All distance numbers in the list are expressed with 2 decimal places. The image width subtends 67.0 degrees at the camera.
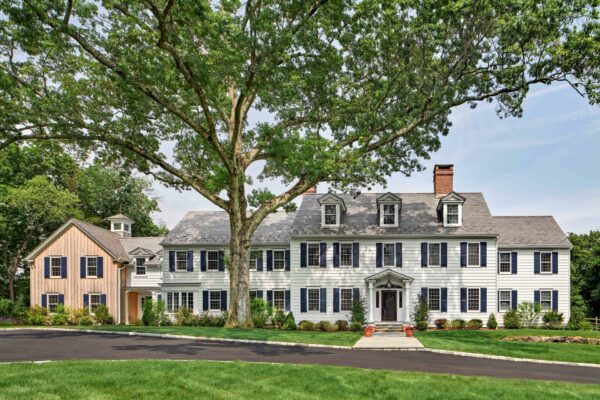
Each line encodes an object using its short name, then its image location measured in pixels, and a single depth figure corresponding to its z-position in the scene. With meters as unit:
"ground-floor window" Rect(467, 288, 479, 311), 26.69
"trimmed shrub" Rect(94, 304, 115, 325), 29.30
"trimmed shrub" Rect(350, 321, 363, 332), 25.55
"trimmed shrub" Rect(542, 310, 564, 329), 26.75
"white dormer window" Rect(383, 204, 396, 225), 27.91
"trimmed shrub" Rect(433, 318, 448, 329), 25.96
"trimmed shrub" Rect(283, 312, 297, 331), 25.95
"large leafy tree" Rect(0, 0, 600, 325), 14.91
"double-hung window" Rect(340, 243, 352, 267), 27.45
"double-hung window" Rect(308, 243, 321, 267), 27.56
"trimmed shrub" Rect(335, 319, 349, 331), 26.09
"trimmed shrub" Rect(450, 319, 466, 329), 25.88
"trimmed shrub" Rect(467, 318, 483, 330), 25.91
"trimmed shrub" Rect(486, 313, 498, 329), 25.95
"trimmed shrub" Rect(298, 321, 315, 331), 25.95
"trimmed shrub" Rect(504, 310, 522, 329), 26.20
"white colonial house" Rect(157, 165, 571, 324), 26.73
